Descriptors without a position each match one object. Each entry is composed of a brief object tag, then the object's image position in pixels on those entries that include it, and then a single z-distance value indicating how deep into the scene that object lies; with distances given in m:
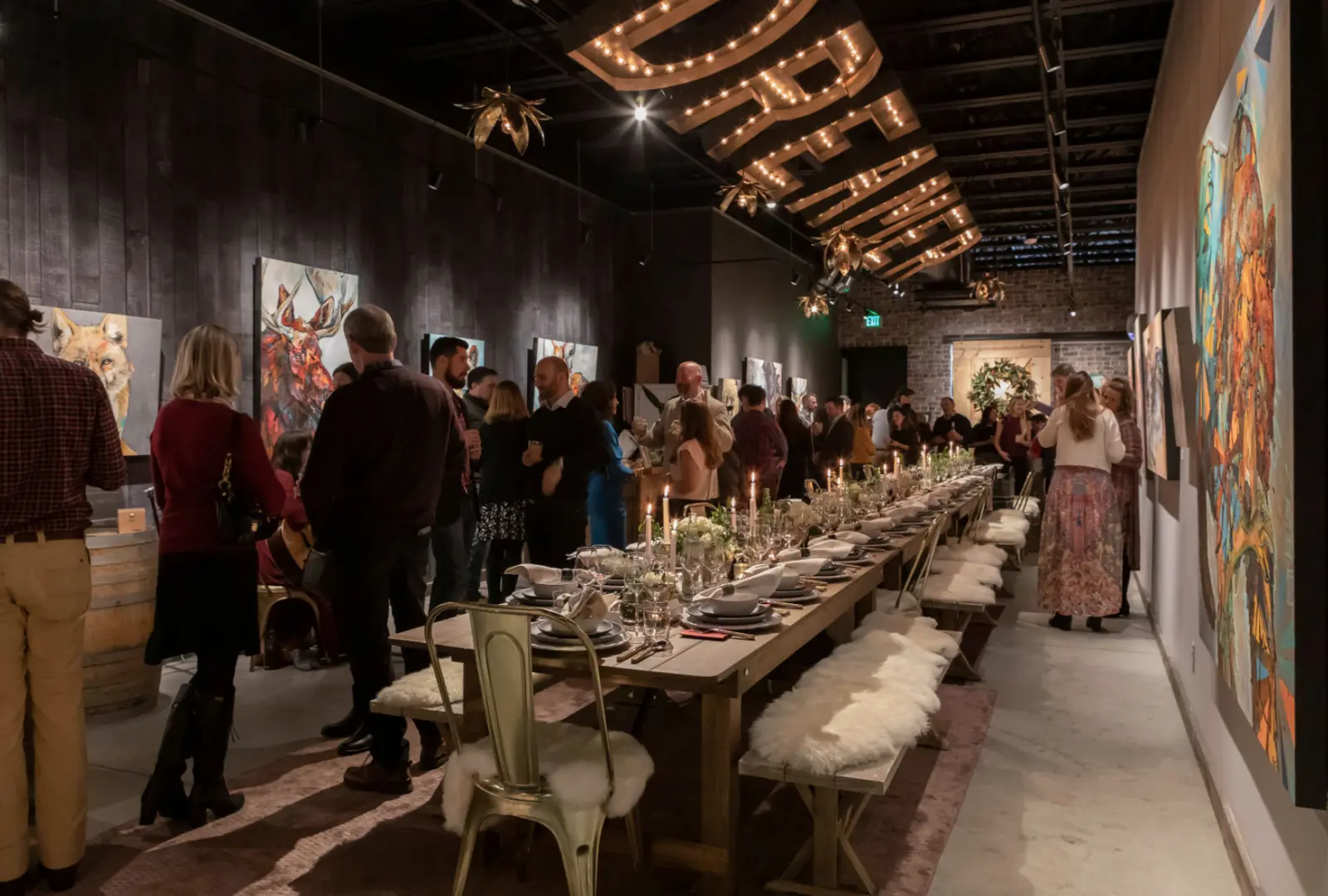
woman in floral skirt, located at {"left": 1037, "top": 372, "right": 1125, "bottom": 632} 6.28
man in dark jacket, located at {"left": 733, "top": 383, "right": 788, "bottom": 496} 8.03
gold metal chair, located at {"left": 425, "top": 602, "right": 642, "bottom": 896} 2.51
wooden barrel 4.51
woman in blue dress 6.70
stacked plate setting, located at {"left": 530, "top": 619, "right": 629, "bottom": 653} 2.74
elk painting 6.77
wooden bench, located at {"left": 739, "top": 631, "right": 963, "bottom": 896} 2.68
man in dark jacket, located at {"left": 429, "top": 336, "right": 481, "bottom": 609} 5.00
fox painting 5.45
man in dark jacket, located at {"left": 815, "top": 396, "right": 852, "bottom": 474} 9.52
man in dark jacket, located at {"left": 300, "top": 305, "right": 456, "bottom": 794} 3.66
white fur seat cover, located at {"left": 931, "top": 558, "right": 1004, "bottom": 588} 5.57
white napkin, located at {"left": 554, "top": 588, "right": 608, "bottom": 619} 2.86
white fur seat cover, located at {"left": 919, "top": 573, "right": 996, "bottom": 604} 5.08
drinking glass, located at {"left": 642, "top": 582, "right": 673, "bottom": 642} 2.83
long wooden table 2.60
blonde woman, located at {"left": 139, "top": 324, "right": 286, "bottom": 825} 3.34
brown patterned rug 3.01
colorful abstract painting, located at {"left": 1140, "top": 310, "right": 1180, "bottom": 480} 4.92
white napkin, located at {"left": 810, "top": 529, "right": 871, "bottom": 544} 4.56
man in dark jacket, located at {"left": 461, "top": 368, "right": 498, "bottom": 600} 6.02
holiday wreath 18.34
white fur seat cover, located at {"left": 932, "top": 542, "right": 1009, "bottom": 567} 6.13
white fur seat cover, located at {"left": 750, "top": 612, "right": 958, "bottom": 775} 2.70
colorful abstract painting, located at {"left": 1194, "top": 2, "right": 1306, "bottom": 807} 1.89
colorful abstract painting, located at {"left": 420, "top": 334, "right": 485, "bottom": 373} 8.43
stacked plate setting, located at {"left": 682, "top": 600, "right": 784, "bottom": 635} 3.00
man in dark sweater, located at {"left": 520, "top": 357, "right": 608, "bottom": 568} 5.33
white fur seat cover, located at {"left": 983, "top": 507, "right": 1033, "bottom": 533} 7.80
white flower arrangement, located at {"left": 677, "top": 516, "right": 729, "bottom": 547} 3.46
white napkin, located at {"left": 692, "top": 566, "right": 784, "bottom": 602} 3.20
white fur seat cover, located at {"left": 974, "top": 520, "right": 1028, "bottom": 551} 7.18
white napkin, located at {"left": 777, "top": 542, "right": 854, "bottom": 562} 3.97
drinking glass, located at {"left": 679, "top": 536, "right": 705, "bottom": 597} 3.44
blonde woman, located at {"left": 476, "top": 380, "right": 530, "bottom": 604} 5.59
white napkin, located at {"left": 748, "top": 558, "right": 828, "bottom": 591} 3.49
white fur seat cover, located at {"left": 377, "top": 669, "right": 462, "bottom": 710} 3.27
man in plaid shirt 2.91
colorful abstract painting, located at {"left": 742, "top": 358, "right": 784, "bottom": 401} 13.97
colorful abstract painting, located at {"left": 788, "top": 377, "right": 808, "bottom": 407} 16.30
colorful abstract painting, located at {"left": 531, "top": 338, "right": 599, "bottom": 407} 10.23
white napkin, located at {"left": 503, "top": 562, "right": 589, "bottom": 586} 3.24
